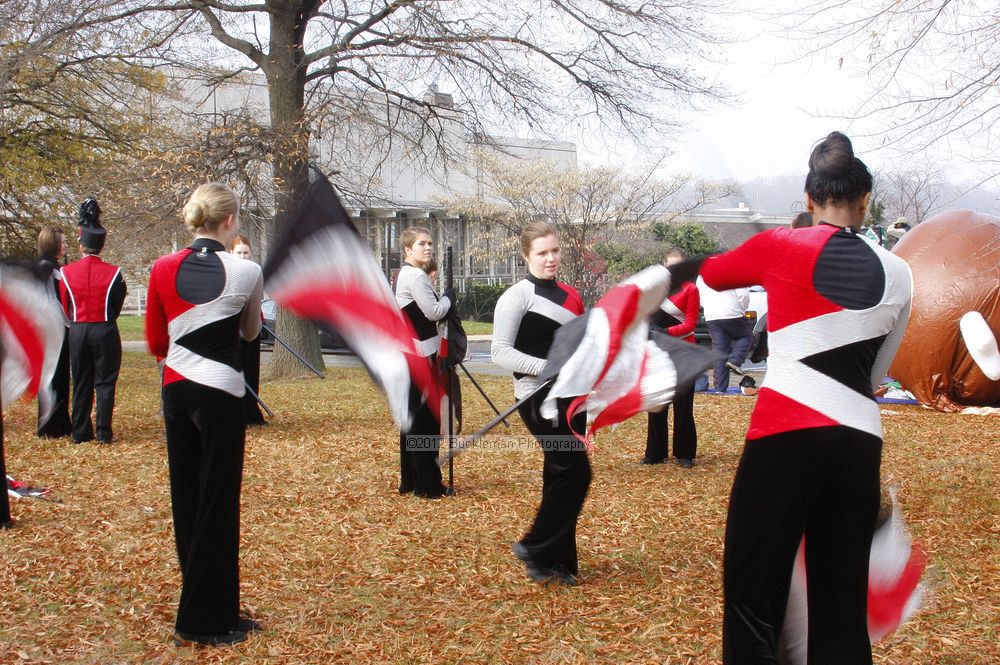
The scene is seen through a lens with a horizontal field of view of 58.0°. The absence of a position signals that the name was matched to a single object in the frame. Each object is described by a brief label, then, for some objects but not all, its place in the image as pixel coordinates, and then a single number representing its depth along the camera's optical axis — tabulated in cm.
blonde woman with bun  397
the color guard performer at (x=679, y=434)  818
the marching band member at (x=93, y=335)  892
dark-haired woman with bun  278
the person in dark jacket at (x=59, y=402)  945
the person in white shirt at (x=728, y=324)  1212
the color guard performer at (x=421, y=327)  670
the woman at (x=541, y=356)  475
